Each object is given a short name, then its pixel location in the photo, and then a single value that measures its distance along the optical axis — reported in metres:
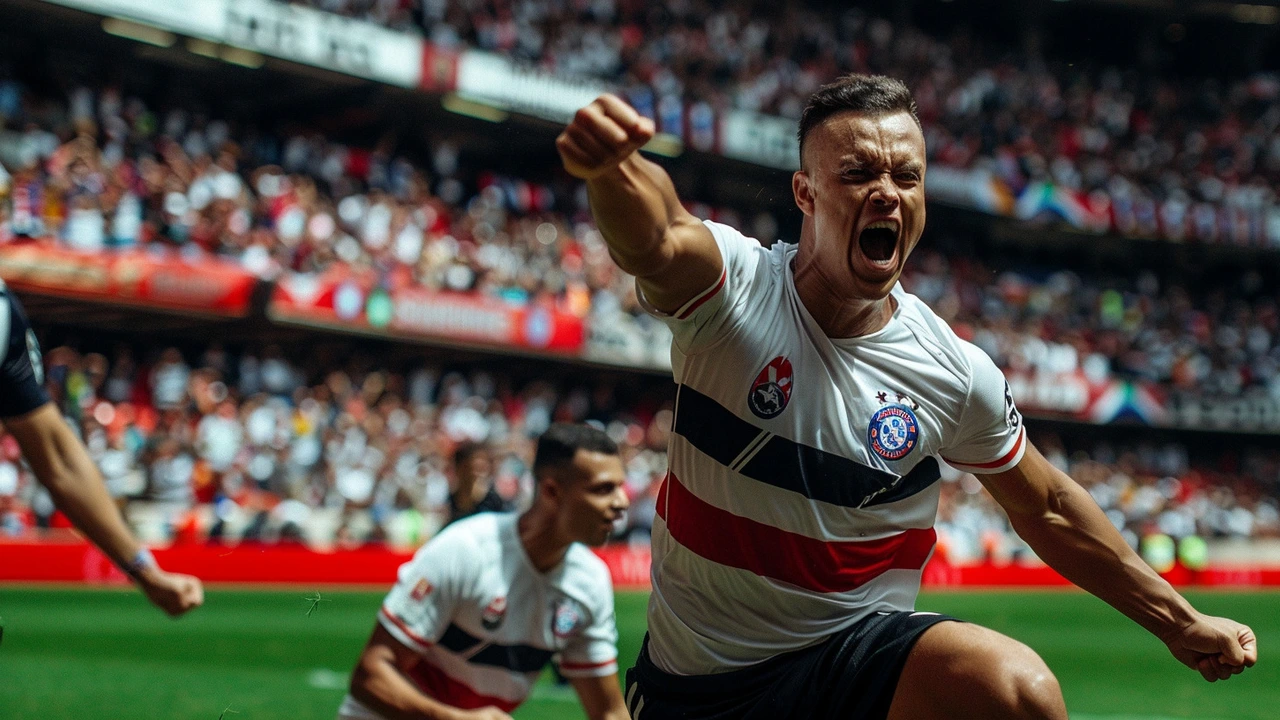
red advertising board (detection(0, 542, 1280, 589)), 14.95
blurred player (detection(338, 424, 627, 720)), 4.81
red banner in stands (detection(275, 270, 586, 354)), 20.47
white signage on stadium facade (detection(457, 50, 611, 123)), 23.95
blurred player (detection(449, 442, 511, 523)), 7.64
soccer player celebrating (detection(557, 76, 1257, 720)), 3.06
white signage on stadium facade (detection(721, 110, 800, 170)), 27.70
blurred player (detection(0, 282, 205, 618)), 3.65
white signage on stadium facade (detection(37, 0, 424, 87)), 19.67
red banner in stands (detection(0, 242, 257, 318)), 17.55
